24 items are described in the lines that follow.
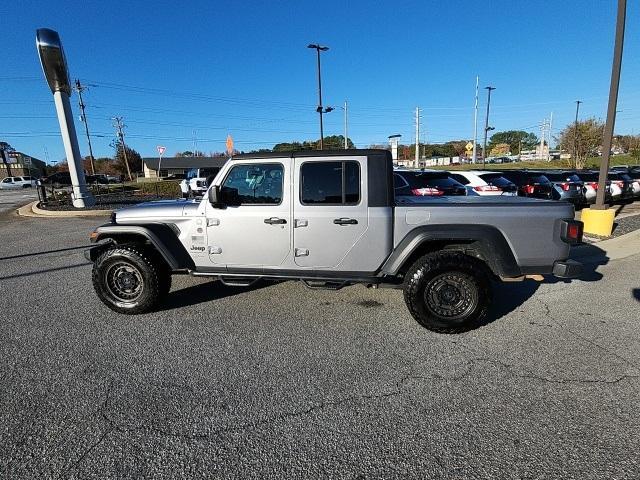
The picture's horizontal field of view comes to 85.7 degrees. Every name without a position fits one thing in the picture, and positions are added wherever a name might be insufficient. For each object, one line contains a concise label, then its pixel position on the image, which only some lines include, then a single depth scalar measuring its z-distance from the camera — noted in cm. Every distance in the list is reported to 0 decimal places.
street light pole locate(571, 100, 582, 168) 3703
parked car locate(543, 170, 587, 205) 1117
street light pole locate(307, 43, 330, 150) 2668
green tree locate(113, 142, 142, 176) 7322
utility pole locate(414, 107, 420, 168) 5140
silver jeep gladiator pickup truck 355
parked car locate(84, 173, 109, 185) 3753
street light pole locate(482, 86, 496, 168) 4156
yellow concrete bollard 778
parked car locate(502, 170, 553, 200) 1081
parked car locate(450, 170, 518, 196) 980
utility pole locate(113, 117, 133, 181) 6448
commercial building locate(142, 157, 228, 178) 7575
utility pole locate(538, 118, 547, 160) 7375
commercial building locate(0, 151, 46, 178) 6476
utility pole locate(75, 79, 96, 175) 4522
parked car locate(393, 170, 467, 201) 877
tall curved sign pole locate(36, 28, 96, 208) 1313
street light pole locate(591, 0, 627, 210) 753
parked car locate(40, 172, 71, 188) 3251
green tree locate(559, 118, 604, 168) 3647
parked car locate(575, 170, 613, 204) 1162
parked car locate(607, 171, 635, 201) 1284
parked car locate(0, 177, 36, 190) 4424
